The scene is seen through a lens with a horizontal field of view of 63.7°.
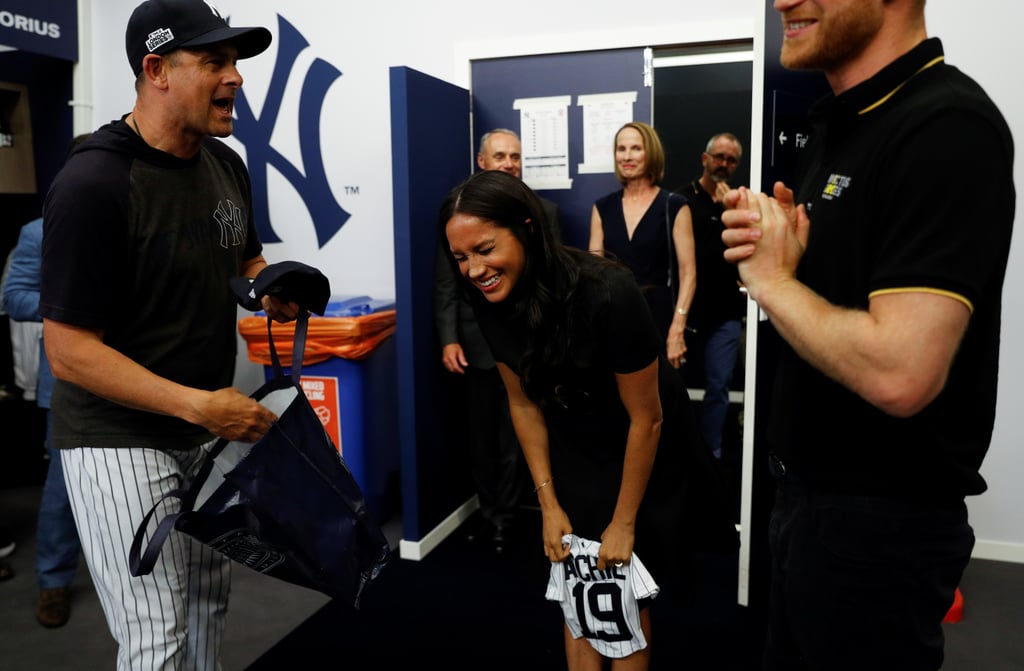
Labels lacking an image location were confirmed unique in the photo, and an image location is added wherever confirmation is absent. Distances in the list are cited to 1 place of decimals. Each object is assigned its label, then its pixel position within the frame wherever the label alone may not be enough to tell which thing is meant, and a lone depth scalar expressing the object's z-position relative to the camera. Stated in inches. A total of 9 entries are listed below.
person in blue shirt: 111.1
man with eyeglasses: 150.9
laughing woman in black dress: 66.4
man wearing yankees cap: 58.7
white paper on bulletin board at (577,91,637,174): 143.8
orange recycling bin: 134.1
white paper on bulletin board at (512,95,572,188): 146.6
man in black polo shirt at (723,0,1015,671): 38.7
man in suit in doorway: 133.9
